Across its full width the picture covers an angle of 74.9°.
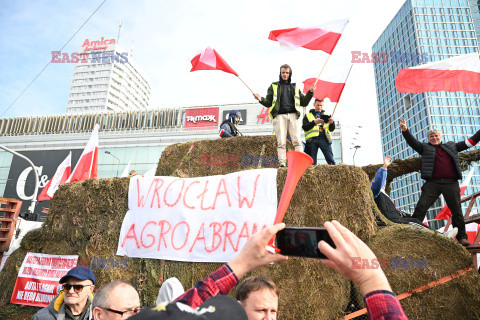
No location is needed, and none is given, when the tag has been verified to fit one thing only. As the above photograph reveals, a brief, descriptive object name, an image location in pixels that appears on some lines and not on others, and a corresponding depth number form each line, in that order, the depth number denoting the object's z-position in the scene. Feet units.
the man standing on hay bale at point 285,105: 19.35
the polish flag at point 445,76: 20.90
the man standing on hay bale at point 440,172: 15.81
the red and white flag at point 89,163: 30.30
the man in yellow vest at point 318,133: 21.95
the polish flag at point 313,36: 19.22
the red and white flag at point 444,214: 31.86
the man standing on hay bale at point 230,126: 22.75
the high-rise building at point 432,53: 244.42
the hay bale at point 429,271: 12.48
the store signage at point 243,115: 134.10
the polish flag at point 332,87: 23.20
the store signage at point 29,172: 137.80
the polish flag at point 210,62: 20.59
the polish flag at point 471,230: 29.68
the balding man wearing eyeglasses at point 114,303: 6.44
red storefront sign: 139.74
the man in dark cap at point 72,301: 9.44
